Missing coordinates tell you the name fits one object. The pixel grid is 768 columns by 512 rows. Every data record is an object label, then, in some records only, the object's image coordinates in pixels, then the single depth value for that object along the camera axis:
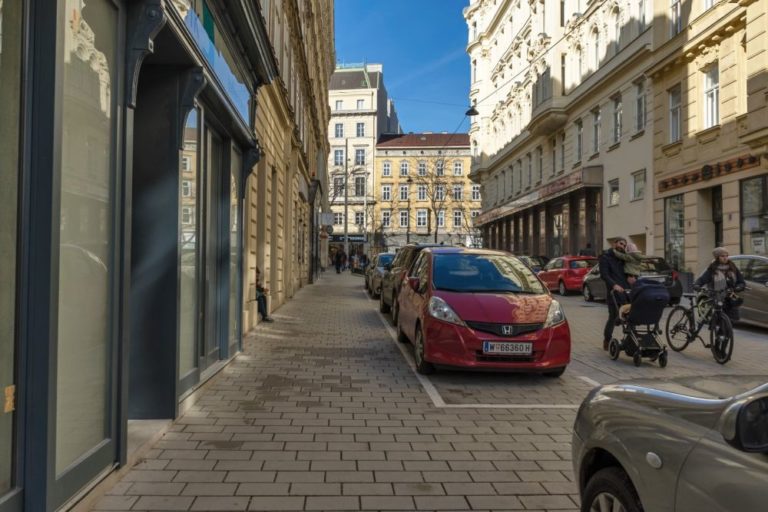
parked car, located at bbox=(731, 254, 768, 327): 11.59
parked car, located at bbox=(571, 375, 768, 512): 1.78
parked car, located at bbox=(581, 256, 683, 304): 16.22
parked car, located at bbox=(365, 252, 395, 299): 19.53
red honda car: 6.83
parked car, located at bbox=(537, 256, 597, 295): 21.83
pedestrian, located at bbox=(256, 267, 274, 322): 11.47
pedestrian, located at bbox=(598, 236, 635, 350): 8.83
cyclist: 8.95
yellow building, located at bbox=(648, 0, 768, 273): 16.92
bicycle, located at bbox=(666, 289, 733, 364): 8.53
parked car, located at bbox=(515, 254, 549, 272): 27.29
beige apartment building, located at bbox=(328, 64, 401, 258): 77.12
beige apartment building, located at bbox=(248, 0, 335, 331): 11.31
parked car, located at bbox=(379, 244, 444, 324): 12.71
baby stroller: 7.95
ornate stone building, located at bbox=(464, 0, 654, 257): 25.00
